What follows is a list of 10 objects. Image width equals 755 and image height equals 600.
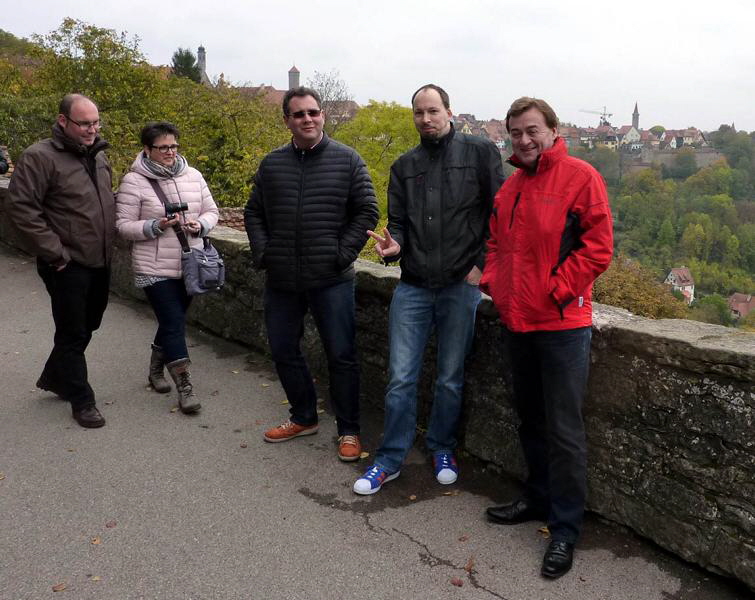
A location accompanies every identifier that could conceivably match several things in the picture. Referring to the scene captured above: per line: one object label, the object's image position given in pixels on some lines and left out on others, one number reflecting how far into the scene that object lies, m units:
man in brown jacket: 3.78
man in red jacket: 2.62
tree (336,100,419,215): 32.25
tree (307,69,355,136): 40.78
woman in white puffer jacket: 4.17
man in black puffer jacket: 3.58
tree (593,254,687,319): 30.05
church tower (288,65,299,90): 120.56
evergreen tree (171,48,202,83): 50.84
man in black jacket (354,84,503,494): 3.26
